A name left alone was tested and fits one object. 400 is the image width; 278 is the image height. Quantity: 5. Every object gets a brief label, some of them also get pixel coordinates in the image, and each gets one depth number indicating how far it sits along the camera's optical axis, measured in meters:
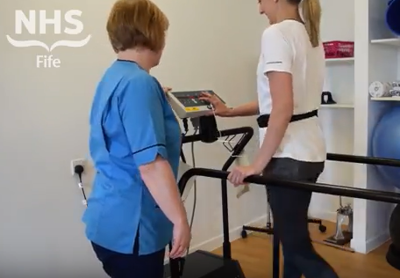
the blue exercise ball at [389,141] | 3.05
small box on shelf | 3.71
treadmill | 2.03
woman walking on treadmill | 1.77
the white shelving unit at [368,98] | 3.27
